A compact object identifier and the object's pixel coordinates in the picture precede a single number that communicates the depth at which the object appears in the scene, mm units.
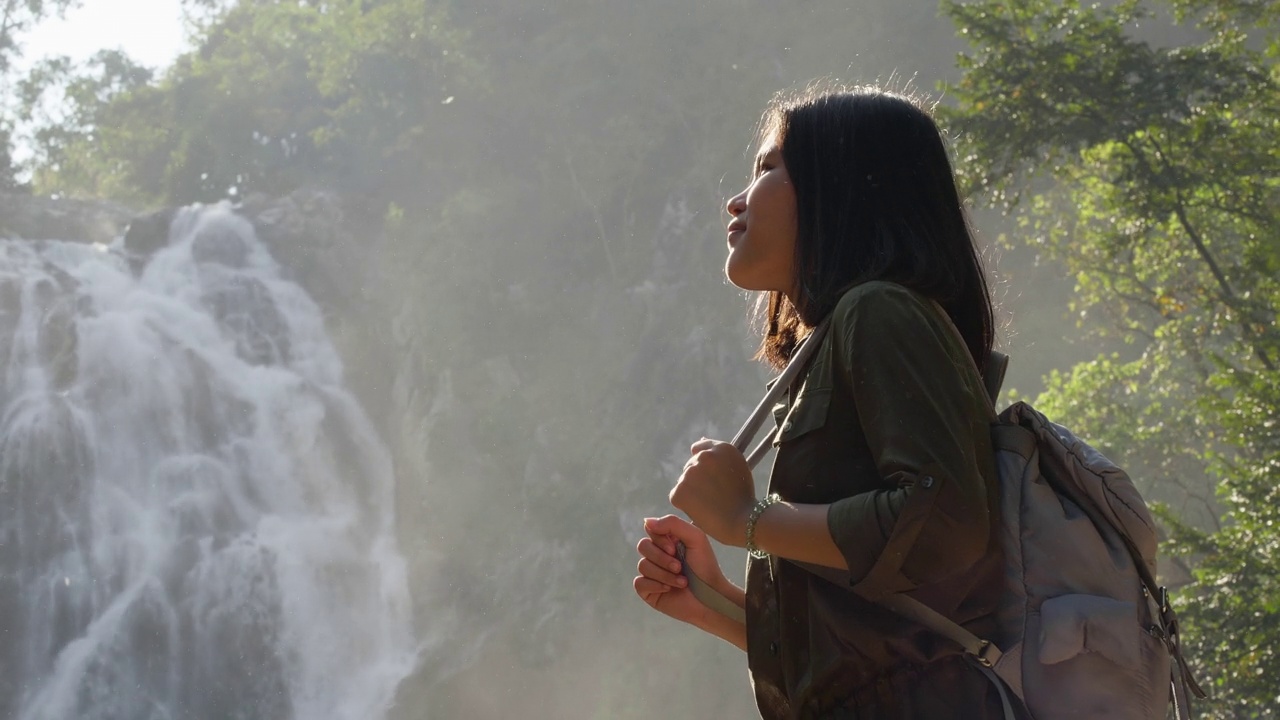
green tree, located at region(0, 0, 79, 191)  22875
